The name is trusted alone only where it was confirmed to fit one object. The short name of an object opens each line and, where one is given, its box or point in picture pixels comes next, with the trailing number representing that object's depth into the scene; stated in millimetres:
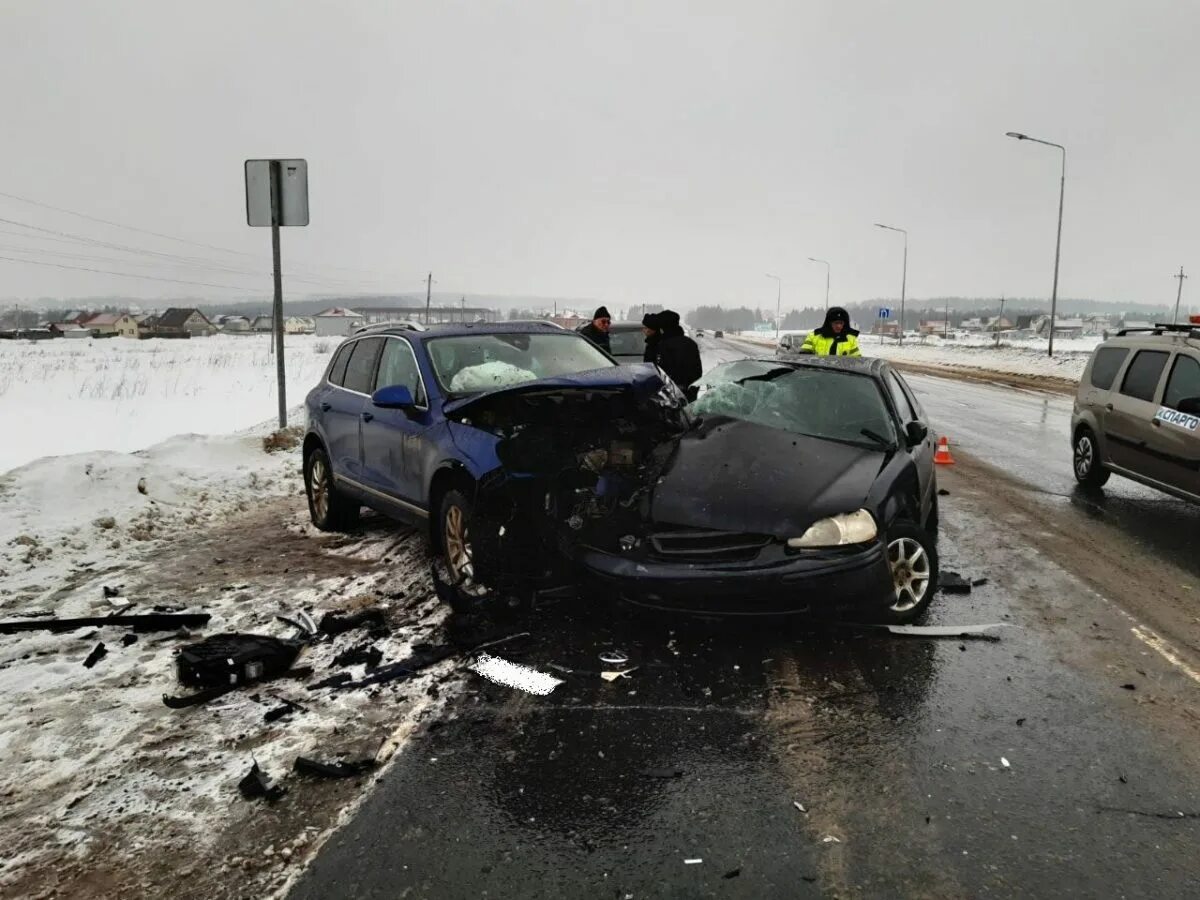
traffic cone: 10516
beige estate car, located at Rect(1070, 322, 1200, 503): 7328
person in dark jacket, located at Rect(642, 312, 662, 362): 9438
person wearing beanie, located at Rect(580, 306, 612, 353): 10945
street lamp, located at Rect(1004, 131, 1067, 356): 31900
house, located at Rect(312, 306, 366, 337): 127625
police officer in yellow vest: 9680
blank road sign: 10125
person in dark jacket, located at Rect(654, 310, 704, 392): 9148
